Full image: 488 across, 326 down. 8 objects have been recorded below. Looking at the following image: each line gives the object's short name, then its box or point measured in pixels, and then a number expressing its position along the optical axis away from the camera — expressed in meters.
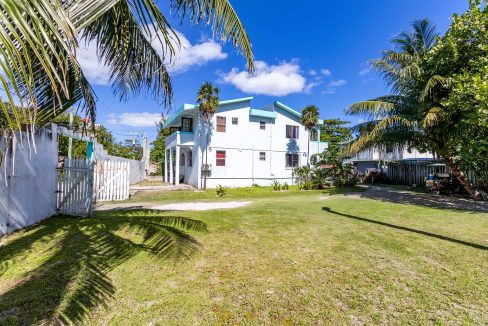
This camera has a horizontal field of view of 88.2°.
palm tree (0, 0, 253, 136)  1.34
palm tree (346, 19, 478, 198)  11.80
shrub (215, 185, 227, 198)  15.85
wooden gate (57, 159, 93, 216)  7.81
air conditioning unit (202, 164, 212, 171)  18.47
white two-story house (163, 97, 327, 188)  19.34
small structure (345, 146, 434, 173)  29.77
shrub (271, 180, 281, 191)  18.65
